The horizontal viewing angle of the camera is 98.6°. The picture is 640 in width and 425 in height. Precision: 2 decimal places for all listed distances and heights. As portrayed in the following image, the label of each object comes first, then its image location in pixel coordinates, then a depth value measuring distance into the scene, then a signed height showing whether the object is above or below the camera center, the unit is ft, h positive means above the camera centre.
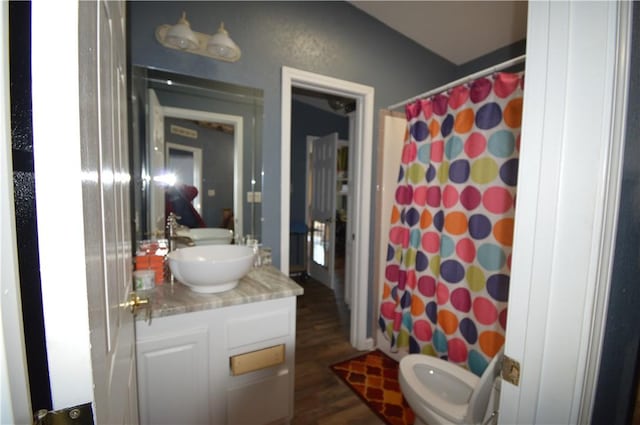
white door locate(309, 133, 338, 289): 12.09 -0.61
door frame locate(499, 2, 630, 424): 1.52 +0.00
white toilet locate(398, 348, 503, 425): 3.40 -2.87
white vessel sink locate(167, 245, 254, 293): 3.89 -1.15
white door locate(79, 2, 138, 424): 1.27 -0.14
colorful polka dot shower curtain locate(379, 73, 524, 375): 5.04 -0.51
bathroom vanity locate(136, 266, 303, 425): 3.73 -2.38
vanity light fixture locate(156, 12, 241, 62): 4.74 +2.72
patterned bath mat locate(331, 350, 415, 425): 5.44 -4.26
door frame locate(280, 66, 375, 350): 6.20 +0.46
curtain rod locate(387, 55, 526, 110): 4.76 +2.37
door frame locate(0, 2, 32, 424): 0.86 -0.32
